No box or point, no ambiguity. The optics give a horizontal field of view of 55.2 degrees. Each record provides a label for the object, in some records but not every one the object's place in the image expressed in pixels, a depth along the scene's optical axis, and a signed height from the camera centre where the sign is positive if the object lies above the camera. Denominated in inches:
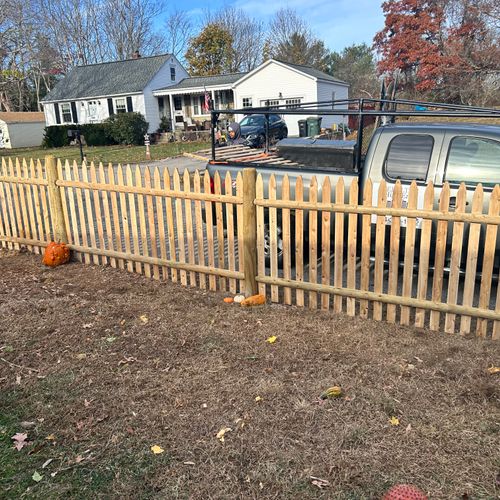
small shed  1519.4 -32.8
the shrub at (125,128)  1205.1 -31.0
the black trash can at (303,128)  835.6 -34.8
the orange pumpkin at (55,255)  244.2 -67.3
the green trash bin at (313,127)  875.4 -33.2
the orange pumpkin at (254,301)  189.9 -72.9
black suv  728.2 -30.8
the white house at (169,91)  1156.5 +57.2
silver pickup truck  177.3 -20.4
